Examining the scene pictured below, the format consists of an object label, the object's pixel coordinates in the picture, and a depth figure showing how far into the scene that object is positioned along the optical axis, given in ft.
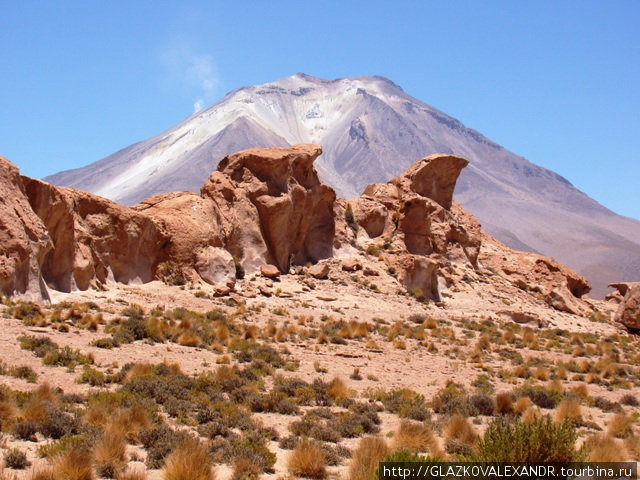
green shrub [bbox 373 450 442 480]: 21.86
